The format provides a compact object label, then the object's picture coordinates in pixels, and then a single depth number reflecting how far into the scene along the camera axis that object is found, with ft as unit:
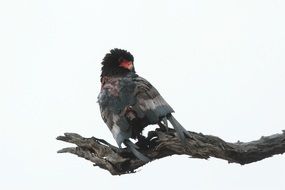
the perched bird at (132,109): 69.26
